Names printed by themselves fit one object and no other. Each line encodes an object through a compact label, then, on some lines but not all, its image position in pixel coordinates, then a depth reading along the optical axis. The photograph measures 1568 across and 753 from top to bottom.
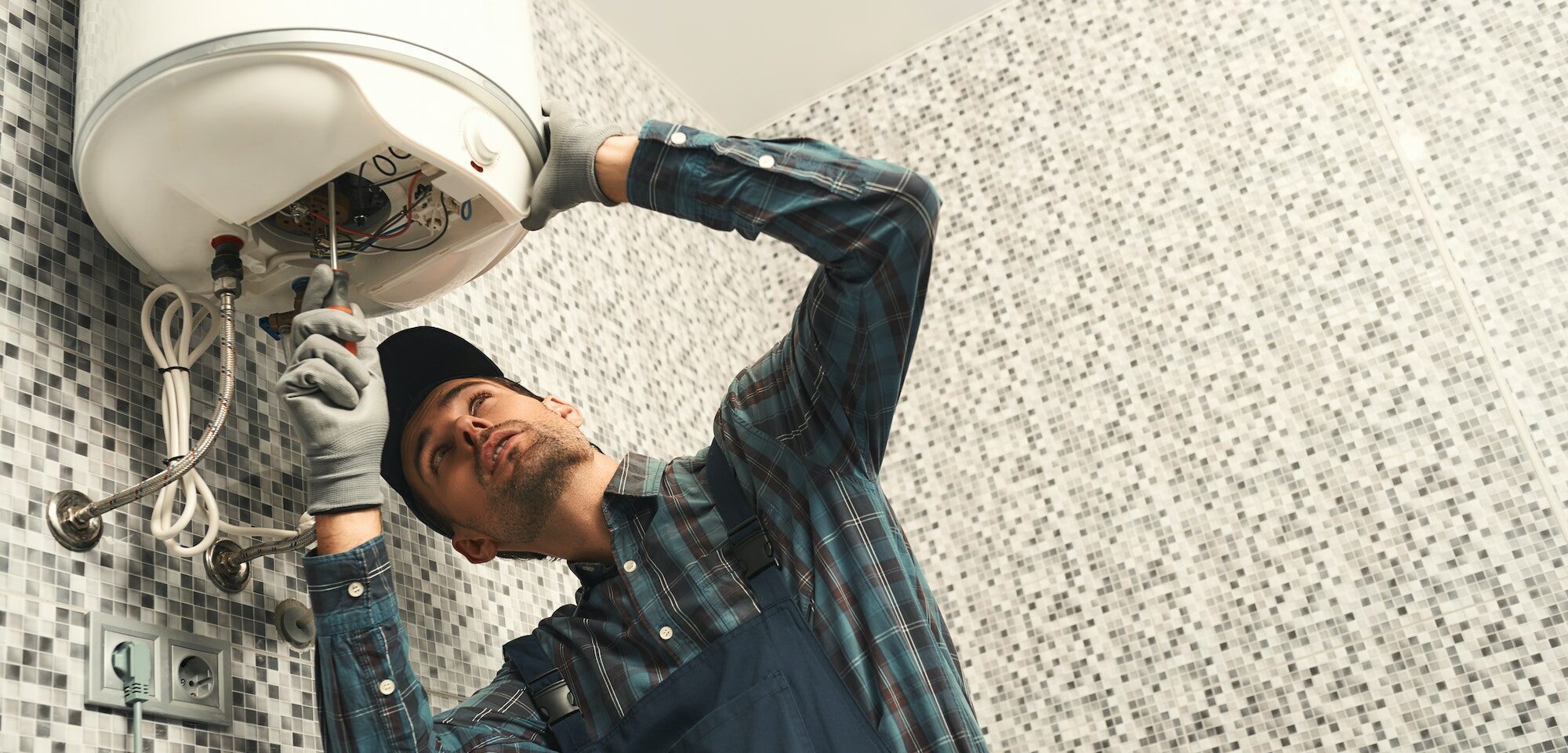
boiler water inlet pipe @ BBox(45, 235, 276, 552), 1.04
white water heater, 0.96
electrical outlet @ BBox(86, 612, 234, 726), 1.02
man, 1.02
